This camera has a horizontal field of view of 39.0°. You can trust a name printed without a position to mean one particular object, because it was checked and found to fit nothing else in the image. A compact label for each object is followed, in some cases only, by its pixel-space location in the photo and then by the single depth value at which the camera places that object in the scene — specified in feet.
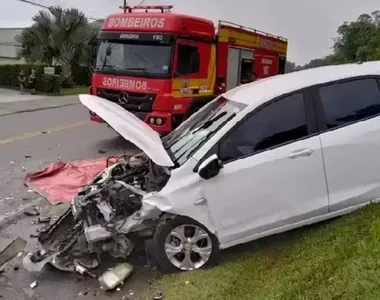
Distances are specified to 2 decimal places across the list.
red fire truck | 37.70
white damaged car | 15.64
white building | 144.38
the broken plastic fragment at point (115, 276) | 15.40
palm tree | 100.48
